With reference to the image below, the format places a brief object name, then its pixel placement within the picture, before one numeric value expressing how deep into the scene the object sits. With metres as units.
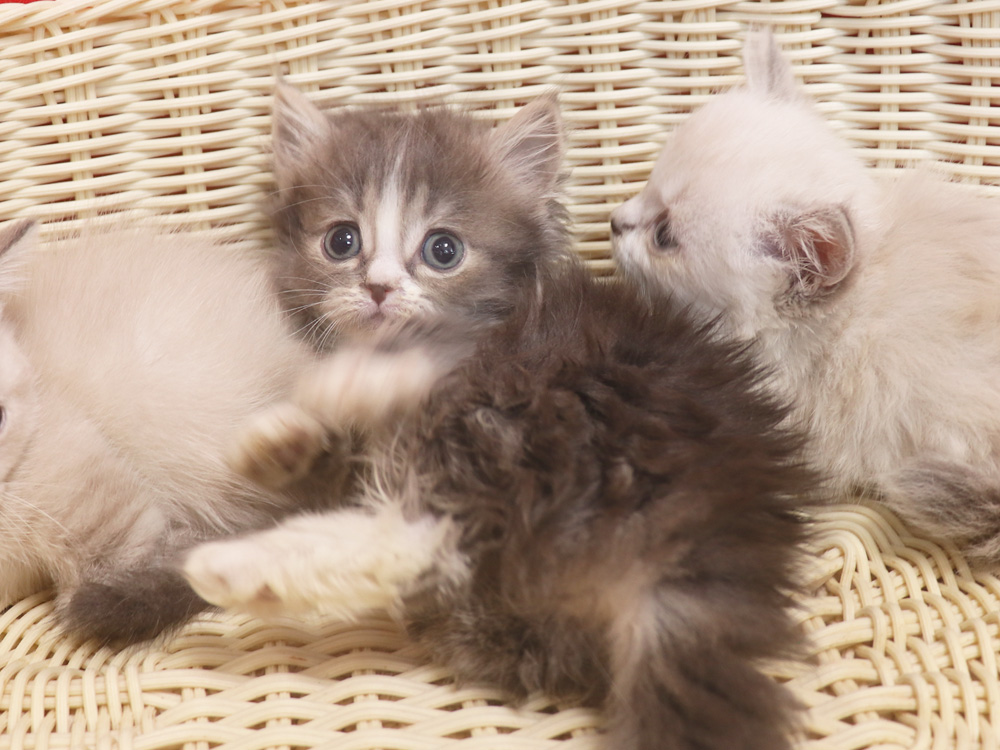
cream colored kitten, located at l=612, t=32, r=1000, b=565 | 0.52
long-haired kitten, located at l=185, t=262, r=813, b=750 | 0.46
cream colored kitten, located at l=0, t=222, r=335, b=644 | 0.51
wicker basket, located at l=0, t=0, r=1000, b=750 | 0.50
